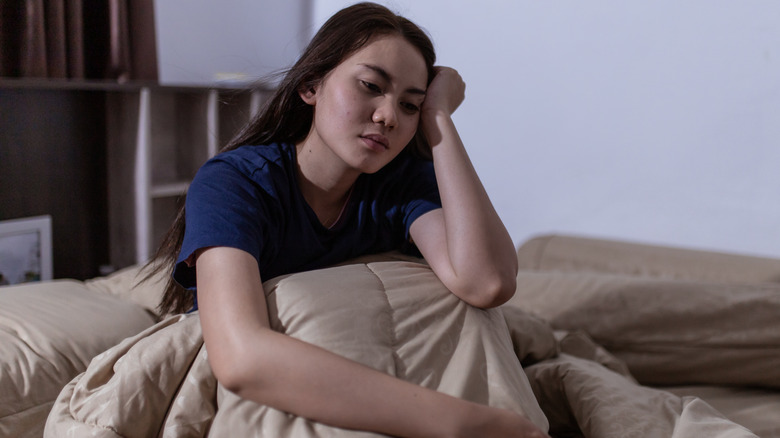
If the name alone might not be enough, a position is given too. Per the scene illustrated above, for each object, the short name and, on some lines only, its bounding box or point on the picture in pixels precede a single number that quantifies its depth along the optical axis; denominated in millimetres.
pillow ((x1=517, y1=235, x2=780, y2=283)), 1991
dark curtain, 2084
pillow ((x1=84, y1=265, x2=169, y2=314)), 1607
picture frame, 2084
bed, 924
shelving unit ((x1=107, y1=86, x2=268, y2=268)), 2424
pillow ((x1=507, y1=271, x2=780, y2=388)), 1579
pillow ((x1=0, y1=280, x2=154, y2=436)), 1129
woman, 870
